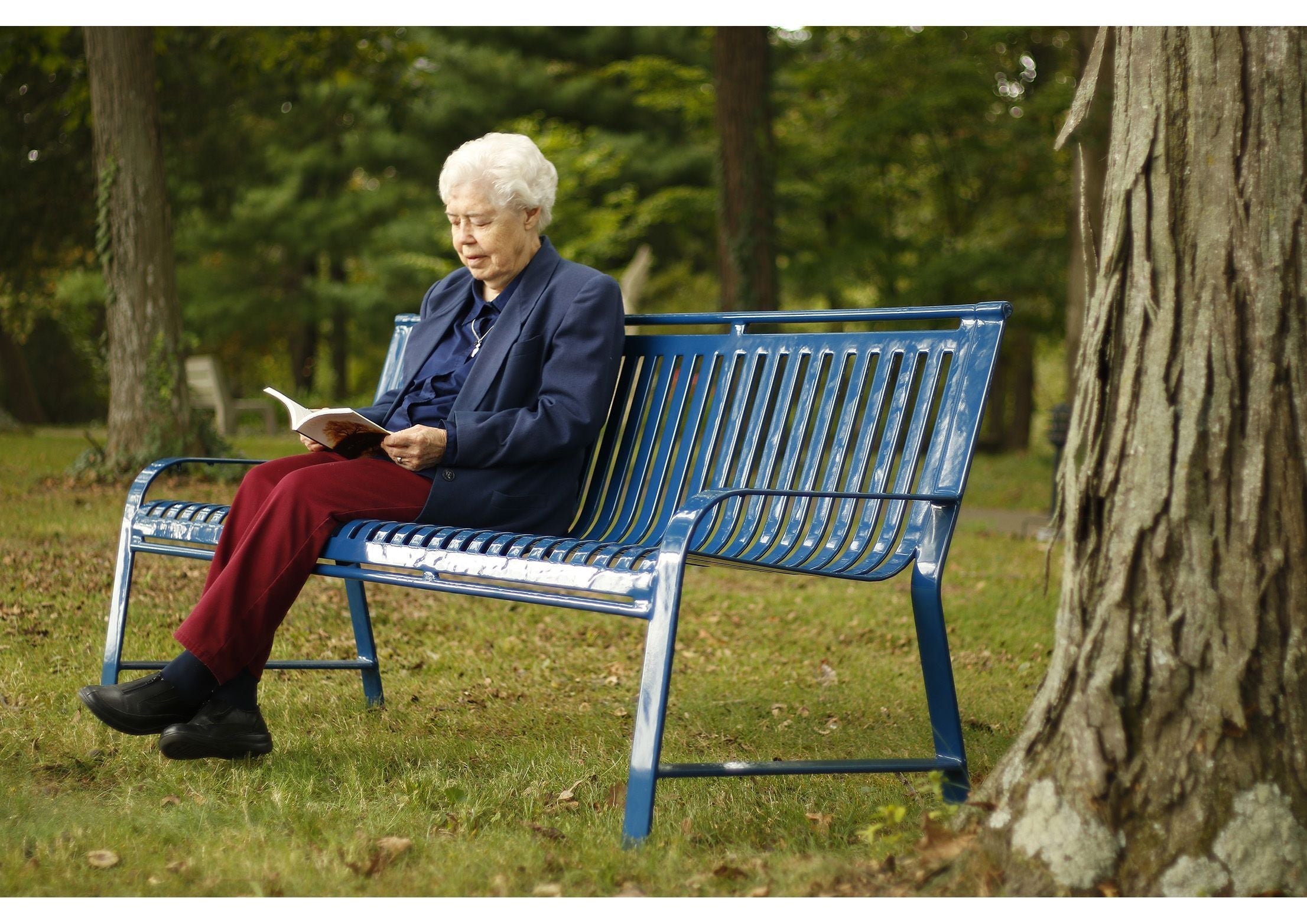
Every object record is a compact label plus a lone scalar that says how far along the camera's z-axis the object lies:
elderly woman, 3.11
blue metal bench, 2.80
